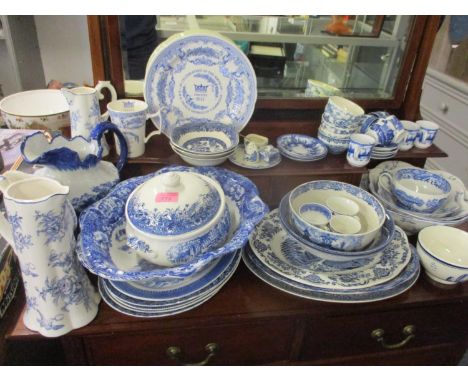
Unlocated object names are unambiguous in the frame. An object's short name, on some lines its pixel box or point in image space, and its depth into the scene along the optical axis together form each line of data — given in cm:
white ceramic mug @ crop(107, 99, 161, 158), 73
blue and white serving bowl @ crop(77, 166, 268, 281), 55
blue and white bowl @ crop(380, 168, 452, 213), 82
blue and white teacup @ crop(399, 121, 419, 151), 88
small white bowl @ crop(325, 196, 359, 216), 78
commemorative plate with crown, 76
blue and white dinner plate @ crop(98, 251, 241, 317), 61
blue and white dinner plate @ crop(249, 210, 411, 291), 69
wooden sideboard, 64
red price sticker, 60
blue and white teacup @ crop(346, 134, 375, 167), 79
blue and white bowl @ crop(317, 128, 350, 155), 83
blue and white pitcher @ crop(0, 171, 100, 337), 51
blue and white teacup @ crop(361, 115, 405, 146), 84
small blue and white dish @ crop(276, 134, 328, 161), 82
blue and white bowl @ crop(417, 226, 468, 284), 70
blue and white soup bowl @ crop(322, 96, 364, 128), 81
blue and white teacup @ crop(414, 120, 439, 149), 89
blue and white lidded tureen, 59
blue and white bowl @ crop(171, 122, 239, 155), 79
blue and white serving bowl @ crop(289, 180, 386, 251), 66
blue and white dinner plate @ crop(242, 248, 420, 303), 67
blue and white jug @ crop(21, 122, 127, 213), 66
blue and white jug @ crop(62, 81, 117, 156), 71
